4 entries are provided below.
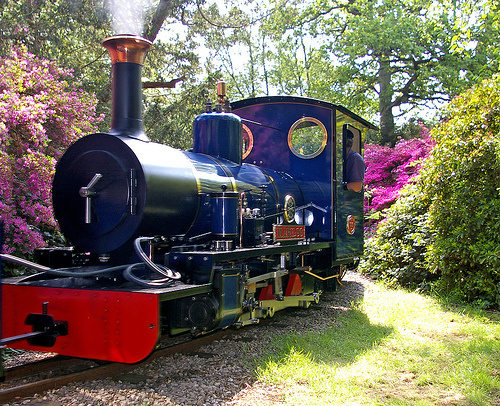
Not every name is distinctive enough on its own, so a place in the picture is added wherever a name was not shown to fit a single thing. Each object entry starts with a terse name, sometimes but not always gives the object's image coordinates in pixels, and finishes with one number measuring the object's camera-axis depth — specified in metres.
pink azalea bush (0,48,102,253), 5.55
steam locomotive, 3.40
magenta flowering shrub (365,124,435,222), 12.45
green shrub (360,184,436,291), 8.16
